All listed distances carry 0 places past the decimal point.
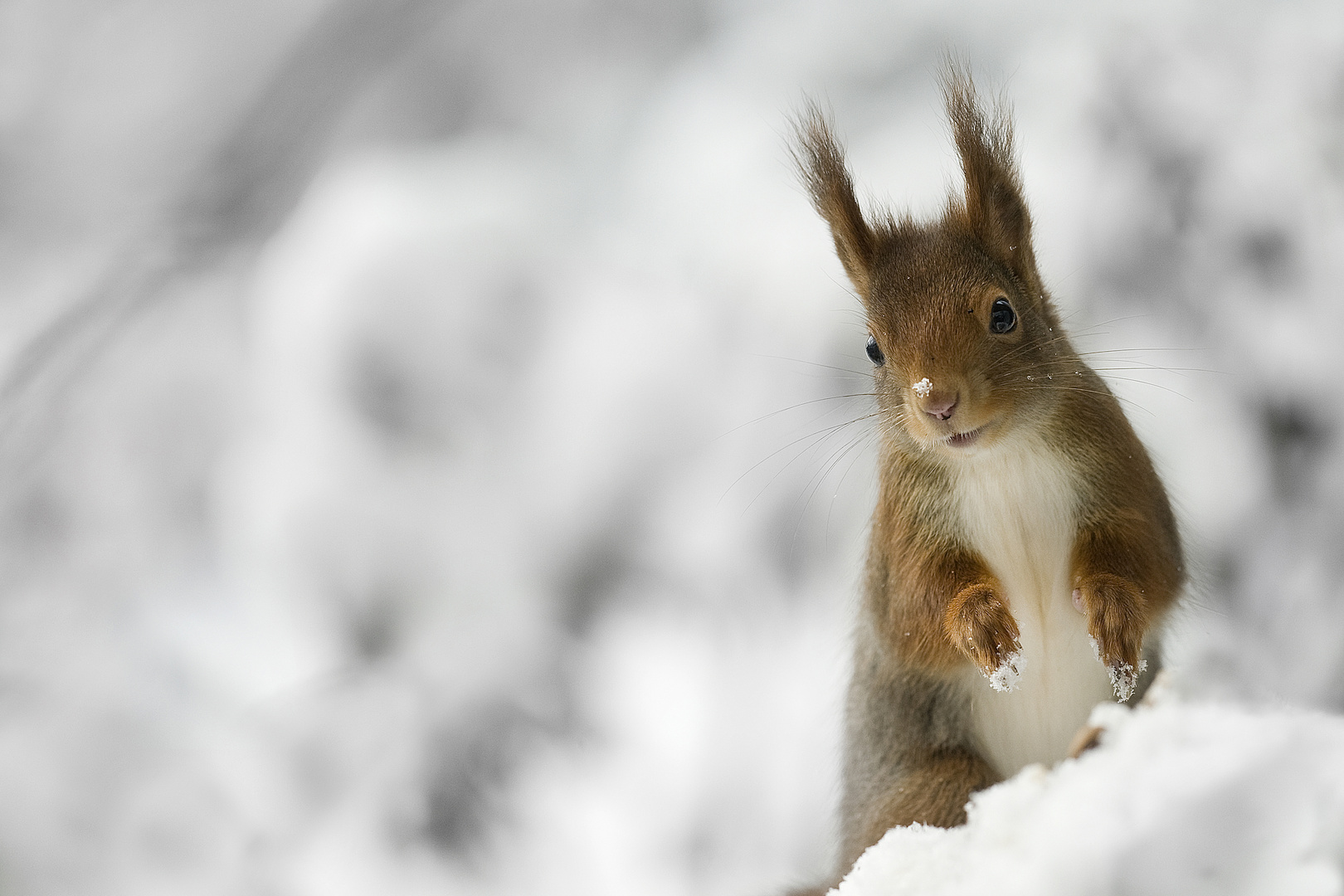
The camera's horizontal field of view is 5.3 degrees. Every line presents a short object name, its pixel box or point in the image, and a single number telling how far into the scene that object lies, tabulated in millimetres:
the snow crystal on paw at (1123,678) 3443
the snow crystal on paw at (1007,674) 3449
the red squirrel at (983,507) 3459
